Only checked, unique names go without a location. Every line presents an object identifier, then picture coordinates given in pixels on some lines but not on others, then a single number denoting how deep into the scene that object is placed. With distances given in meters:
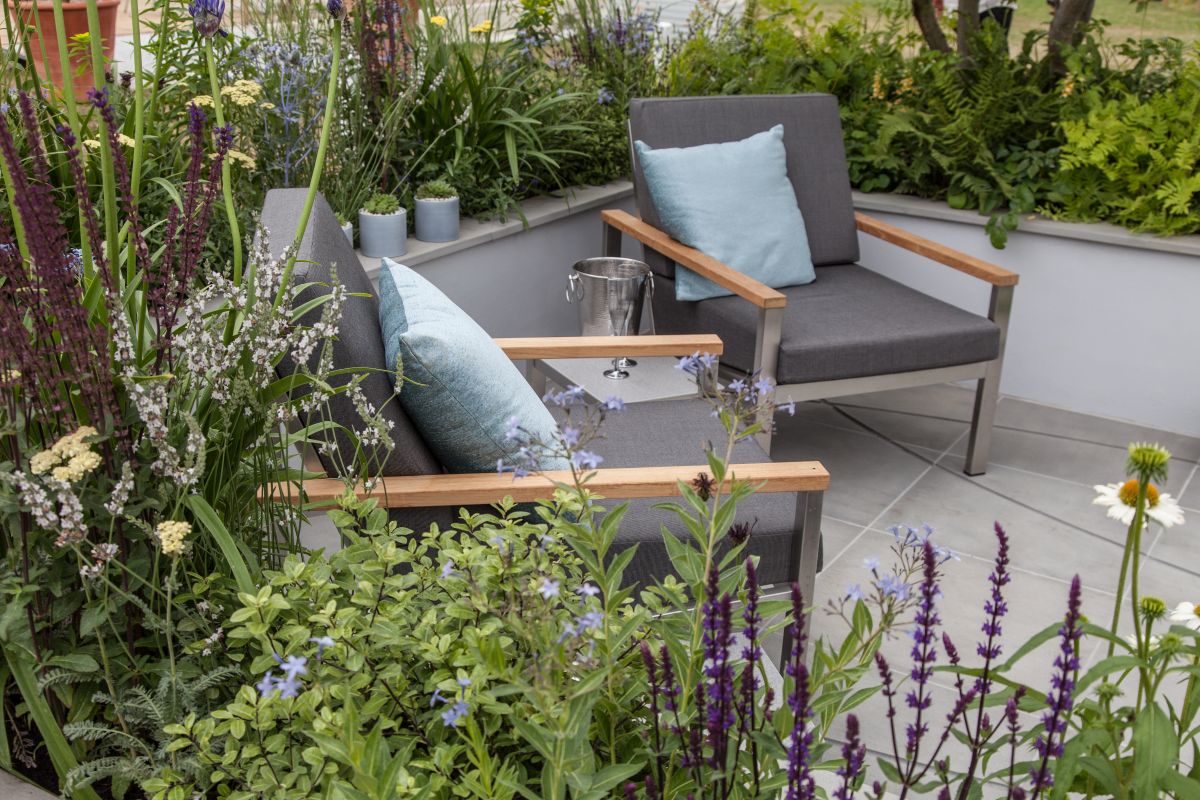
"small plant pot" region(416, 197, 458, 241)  3.53
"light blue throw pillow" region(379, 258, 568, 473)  1.86
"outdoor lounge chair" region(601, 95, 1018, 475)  3.21
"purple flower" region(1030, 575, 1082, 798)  0.85
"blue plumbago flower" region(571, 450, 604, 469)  1.08
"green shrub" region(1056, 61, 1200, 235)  3.76
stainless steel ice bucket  3.42
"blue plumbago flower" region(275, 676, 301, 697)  0.90
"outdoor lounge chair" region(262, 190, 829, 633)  1.91
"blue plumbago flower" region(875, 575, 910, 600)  1.02
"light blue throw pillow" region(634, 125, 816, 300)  3.54
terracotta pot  4.71
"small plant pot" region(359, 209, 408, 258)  3.38
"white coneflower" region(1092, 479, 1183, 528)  1.07
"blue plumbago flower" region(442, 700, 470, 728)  0.90
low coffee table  3.01
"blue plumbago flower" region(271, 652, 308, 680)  0.89
